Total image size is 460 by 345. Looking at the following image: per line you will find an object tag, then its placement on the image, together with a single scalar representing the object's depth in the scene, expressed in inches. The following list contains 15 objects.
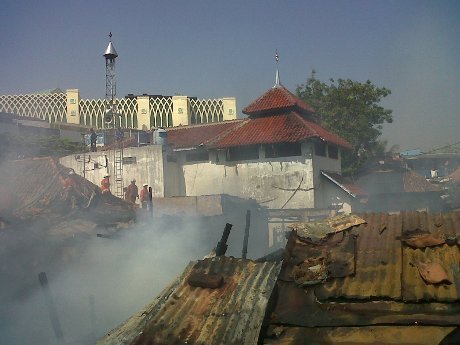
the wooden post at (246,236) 325.0
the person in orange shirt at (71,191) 623.5
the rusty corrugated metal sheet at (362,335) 182.5
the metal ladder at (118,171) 965.8
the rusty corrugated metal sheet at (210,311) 199.8
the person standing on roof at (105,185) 698.8
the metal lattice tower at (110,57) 1021.8
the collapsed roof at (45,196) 592.1
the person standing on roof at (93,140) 1037.8
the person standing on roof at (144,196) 718.1
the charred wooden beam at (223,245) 274.1
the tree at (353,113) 1228.5
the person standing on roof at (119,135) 1056.0
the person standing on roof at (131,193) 786.2
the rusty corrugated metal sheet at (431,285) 201.2
